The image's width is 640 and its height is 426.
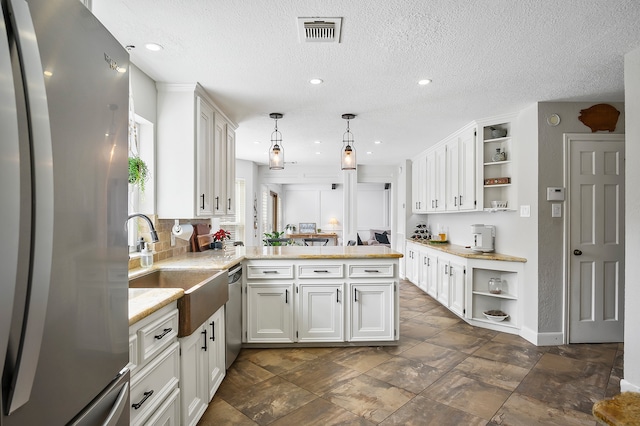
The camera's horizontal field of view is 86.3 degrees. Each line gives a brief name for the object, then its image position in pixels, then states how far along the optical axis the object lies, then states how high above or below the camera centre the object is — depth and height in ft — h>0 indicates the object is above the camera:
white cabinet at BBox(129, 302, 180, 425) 4.41 -2.25
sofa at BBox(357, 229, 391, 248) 31.17 -2.45
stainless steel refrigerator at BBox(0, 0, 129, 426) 1.98 -0.04
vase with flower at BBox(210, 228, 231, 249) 12.66 -1.10
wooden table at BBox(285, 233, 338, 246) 28.86 -2.06
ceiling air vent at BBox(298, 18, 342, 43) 6.43 +3.55
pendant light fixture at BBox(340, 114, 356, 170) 11.19 +1.73
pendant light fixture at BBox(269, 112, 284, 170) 10.99 +1.72
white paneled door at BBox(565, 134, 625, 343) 10.84 -0.80
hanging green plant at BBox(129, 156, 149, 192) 7.82 +0.95
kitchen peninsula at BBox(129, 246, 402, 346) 10.38 -2.61
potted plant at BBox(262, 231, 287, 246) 22.34 -1.92
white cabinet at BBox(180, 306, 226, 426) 5.98 -3.08
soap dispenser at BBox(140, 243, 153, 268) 7.98 -1.08
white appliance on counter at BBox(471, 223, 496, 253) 13.17 -0.98
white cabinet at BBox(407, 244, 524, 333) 12.12 -2.99
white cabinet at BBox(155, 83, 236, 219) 9.52 +1.70
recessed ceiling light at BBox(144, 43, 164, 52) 7.32 +3.59
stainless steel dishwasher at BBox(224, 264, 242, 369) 8.78 -2.82
